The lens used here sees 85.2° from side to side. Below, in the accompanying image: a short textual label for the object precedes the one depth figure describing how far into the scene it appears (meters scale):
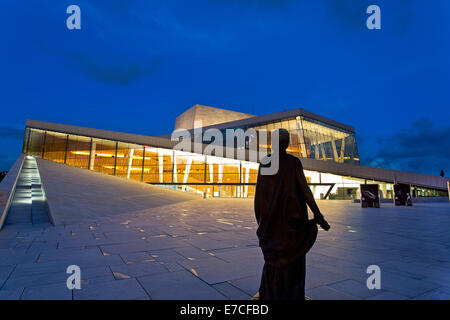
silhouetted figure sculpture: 2.11
